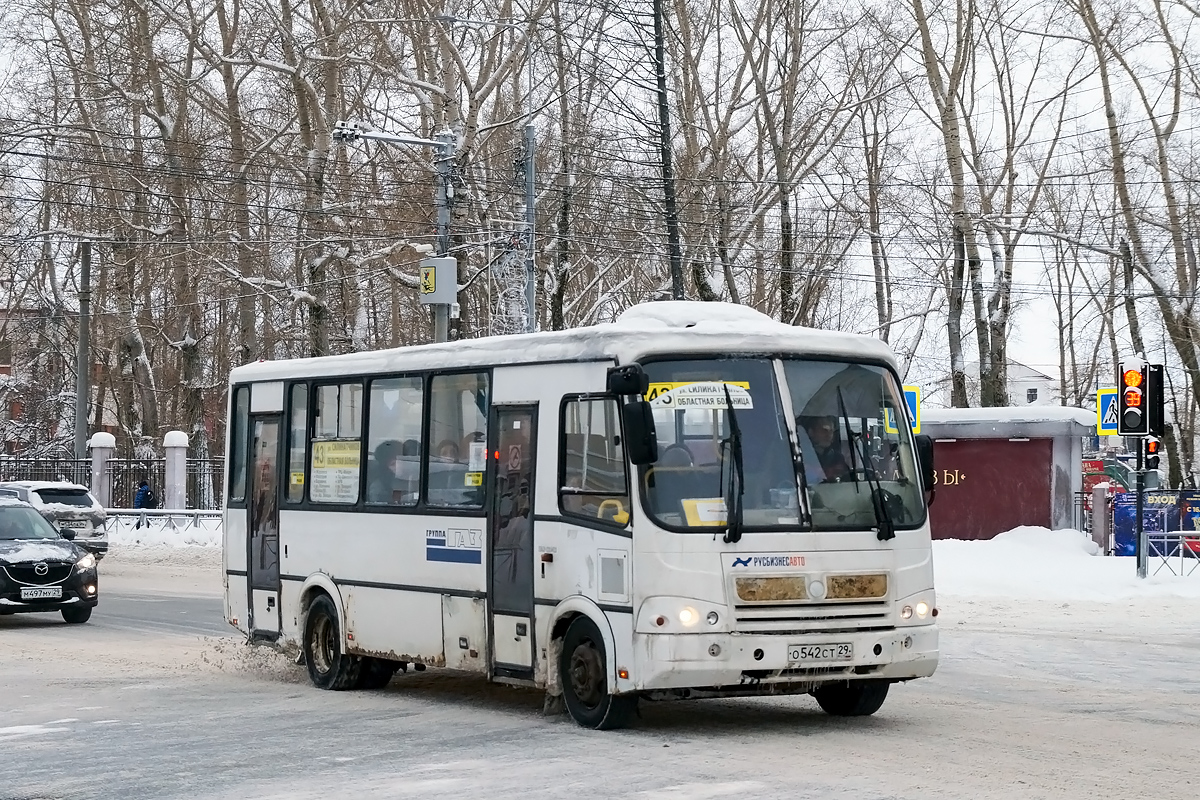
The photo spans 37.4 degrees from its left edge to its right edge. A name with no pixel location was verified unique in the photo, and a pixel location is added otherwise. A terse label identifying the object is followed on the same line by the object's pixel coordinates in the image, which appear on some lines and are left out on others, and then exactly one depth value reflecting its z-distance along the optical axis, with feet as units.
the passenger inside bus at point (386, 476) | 44.91
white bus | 35.86
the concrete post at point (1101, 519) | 99.14
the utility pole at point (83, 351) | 155.63
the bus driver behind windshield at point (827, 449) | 37.37
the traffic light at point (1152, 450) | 76.64
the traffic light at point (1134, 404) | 74.95
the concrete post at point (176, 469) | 155.12
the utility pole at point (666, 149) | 109.81
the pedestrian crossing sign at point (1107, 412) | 78.02
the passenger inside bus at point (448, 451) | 42.70
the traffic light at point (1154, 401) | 74.64
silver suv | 119.06
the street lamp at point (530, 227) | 101.30
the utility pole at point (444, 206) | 98.94
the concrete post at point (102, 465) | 159.53
